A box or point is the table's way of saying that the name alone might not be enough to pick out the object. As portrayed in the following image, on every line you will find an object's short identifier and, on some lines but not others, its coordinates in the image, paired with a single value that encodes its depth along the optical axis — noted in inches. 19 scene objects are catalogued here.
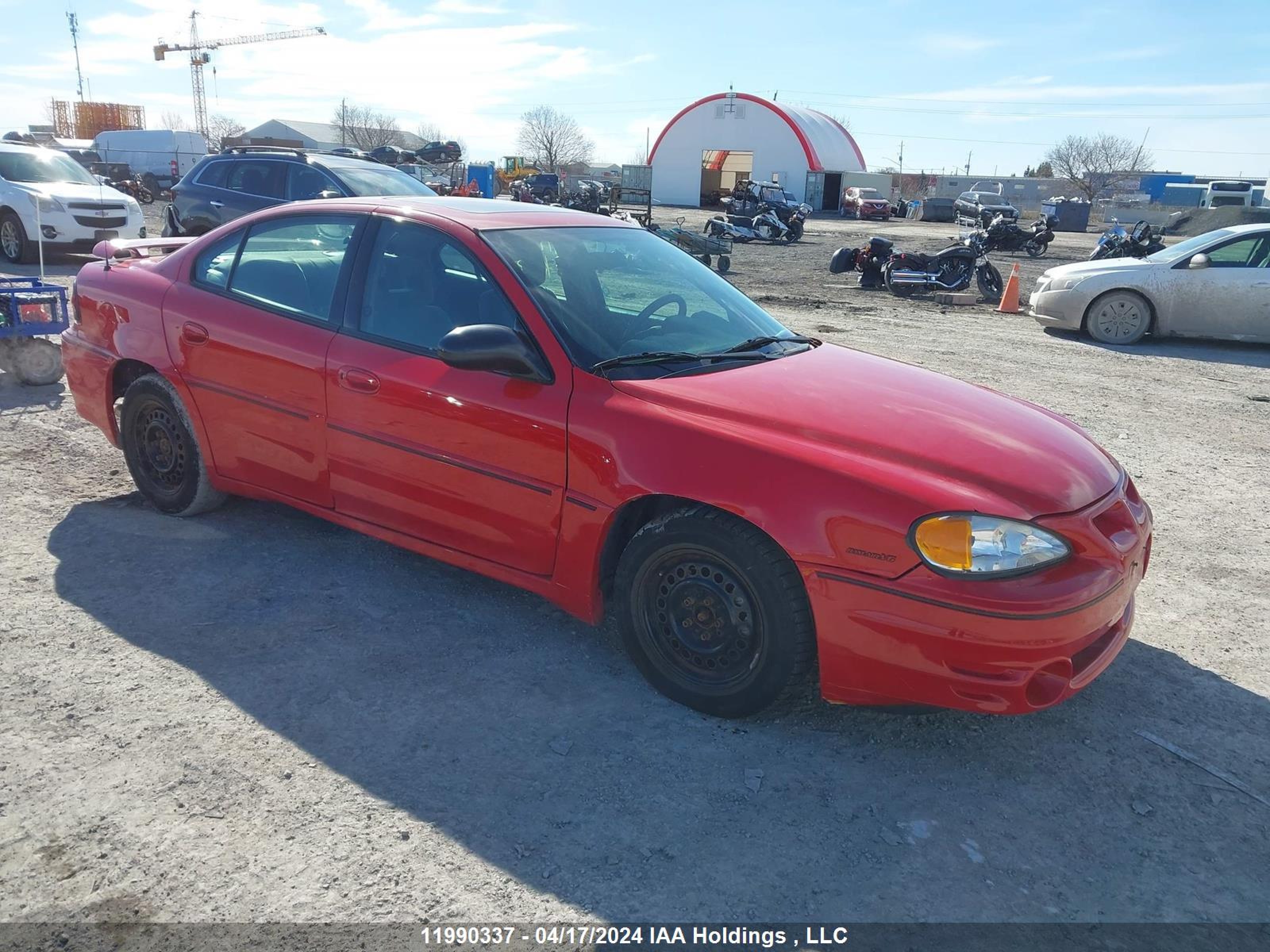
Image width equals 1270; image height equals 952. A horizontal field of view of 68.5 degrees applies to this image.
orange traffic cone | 559.2
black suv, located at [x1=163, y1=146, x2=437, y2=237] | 449.4
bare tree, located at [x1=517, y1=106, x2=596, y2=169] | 3585.1
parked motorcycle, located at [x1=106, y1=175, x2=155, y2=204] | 1024.4
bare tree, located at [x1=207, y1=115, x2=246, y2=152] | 3410.4
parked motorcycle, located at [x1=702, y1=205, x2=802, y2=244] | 1101.1
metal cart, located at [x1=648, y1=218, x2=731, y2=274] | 691.4
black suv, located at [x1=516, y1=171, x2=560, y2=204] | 1427.2
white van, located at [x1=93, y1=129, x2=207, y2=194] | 1578.5
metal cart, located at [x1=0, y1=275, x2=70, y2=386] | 268.5
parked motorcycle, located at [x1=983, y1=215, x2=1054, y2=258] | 944.9
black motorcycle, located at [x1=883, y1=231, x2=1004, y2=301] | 616.1
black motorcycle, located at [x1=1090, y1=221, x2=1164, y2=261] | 797.9
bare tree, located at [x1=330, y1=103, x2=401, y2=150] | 3127.5
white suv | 531.2
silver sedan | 426.6
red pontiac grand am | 108.4
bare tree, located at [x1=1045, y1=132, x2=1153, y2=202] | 3112.7
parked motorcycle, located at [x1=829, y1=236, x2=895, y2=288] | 645.9
